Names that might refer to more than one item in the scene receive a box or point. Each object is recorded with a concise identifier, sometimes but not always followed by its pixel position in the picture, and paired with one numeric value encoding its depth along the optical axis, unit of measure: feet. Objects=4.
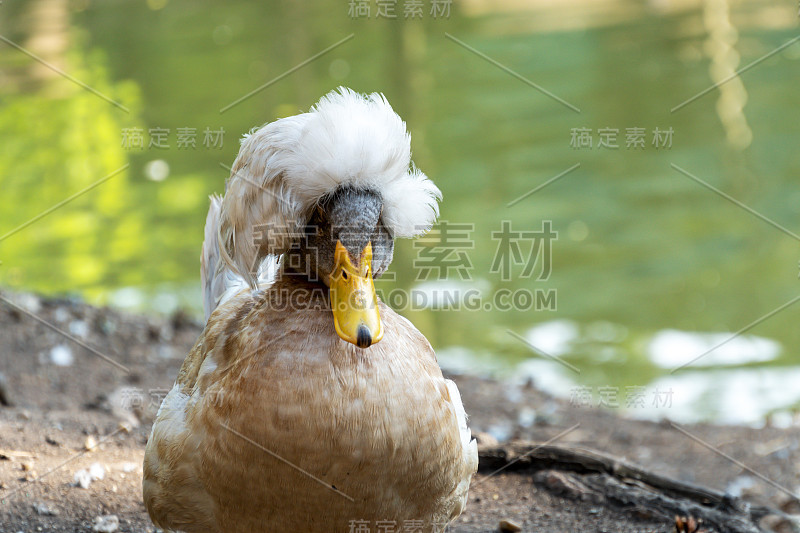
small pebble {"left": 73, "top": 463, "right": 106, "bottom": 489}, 24.39
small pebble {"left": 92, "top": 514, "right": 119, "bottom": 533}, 22.71
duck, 17.75
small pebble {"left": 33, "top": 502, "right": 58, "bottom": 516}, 22.80
